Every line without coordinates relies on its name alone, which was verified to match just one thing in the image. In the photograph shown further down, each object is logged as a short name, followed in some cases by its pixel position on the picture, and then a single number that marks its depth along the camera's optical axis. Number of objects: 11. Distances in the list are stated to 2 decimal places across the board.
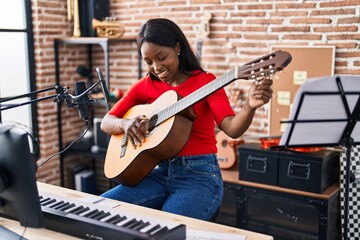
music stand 1.74
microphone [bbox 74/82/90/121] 1.67
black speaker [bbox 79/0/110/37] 3.75
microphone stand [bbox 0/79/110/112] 1.64
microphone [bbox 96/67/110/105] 1.72
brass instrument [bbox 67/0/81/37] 3.76
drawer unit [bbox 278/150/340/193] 2.70
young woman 1.85
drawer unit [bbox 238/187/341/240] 2.71
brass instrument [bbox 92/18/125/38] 3.64
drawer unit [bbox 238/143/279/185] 2.85
